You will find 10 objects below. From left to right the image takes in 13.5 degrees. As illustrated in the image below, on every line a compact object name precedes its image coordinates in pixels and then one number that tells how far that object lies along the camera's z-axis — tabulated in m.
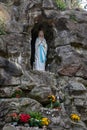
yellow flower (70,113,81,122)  11.02
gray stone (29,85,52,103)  11.20
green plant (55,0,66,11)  14.01
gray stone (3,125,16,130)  9.49
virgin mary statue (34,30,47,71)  13.09
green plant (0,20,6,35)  12.45
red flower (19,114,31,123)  9.91
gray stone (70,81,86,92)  12.37
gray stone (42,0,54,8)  13.66
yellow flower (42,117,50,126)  10.05
